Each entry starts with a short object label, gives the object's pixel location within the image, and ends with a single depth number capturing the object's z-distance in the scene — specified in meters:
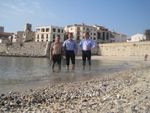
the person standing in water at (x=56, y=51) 7.07
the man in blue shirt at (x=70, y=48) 7.13
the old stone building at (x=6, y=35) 64.51
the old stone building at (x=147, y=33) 50.69
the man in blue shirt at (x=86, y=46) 7.46
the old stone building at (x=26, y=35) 58.23
